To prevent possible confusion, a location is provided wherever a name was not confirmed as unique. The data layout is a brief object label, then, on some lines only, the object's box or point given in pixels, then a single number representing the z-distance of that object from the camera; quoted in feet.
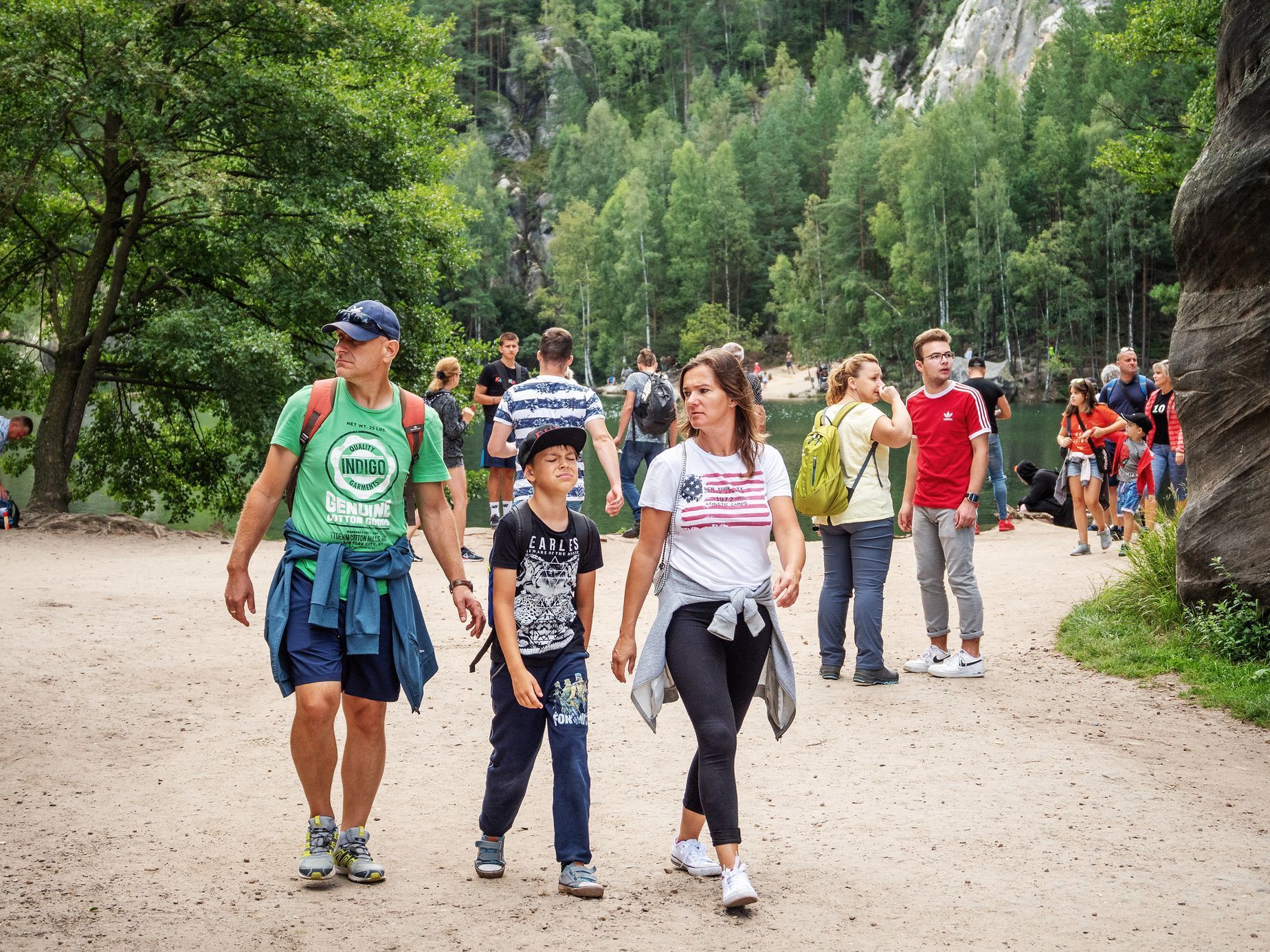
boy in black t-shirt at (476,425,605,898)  13.65
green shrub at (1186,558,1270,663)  24.30
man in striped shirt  24.47
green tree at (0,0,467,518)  51.16
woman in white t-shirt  13.66
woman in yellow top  24.57
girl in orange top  43.70
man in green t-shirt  13.57
